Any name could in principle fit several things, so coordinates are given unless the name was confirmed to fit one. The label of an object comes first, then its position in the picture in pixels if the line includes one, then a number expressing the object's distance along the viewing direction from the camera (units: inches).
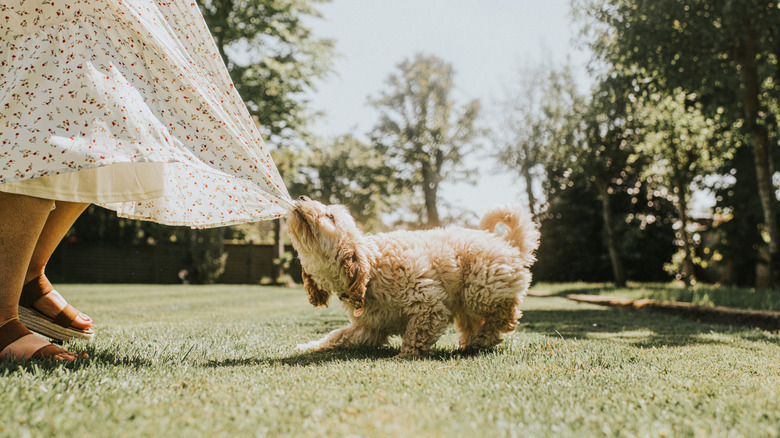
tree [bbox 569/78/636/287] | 633.1
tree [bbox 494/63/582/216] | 1011.3
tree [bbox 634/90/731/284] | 557.7
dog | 124.0
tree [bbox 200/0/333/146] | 738.8
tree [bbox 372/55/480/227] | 1389.0
